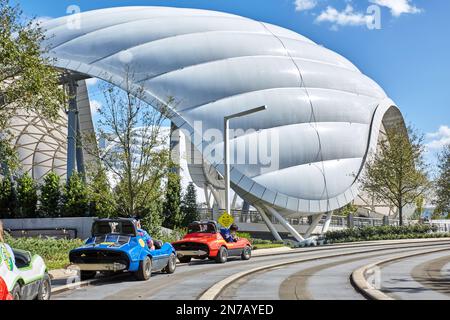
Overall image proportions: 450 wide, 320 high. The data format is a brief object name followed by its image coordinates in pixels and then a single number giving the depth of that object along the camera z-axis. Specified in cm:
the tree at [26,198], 3875
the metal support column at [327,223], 4959
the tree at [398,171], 4597
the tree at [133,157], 2675
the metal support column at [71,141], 4078
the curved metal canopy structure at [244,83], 4181
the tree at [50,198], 3828
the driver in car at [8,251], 894
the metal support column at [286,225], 4462
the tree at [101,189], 2773
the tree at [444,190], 3829
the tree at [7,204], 3969
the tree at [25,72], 1708
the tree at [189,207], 4147
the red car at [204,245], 2155
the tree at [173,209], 3894
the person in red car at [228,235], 2319
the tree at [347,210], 6688
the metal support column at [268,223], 4500
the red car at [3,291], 803
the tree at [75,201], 3744
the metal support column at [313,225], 4834
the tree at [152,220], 3291
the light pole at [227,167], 2756
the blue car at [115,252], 1447
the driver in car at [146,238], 1574
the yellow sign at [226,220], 2720
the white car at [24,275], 869
